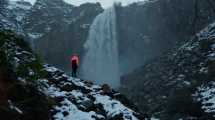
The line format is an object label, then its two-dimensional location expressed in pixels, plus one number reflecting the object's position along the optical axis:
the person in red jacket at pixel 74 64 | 20.26
